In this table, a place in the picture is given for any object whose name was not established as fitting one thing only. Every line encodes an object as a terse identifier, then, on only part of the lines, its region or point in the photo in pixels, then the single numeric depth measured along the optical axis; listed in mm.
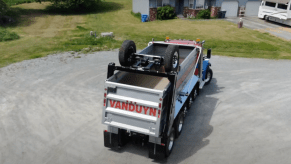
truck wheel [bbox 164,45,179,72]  7430
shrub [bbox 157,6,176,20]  31266
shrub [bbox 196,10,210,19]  31484
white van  26248
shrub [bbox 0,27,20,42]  21559
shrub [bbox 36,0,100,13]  34469
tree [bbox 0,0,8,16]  26750
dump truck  6926
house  31956
